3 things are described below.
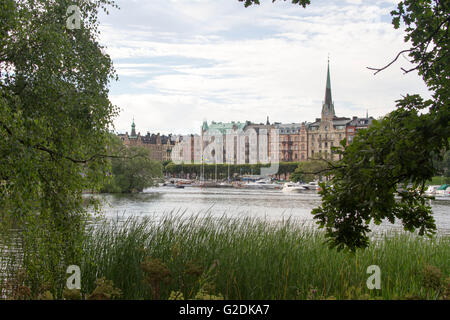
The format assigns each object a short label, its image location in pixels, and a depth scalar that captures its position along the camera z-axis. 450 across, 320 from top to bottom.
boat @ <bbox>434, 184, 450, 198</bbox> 67.82
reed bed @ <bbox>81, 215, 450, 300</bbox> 7.62
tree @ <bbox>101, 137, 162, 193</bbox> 59.81
